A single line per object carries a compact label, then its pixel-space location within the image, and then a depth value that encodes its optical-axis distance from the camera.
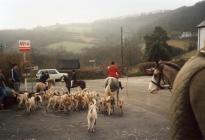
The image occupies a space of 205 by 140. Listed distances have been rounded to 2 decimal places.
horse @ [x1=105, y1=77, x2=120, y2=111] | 13.67
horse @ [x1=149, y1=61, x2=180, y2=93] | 5.44
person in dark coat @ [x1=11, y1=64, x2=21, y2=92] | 14.05
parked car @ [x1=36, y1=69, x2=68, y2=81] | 31.02
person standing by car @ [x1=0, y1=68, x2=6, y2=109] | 12.19
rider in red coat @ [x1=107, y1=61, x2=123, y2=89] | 14.15
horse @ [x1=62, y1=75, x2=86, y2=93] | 17.86
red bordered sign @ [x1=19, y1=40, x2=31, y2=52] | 14.62
